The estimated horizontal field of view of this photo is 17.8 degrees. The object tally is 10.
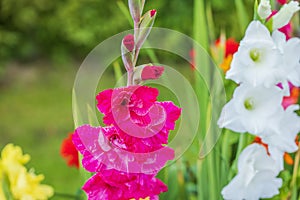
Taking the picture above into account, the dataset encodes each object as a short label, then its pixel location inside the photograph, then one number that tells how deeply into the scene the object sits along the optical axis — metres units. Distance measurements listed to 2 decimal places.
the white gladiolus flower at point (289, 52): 1.13
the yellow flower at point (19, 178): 1.33
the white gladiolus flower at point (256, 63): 1.10
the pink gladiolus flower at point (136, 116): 1.04
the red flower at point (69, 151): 1.63
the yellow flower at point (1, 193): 1.33
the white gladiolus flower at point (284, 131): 1.12
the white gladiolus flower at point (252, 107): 1.12
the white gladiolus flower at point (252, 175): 1.14
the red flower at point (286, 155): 1.47
